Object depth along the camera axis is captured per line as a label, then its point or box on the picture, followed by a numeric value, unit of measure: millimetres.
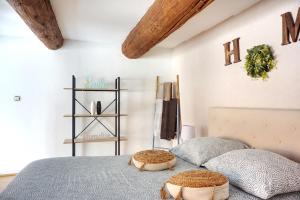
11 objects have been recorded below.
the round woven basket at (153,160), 1969
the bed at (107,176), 1460
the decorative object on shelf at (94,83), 3811
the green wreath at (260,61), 2172
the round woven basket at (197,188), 1350
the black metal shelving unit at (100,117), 3646
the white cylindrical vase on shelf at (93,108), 3755
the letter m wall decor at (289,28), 1923
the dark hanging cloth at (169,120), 3875
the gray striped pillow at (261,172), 1416
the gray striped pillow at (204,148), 2111
